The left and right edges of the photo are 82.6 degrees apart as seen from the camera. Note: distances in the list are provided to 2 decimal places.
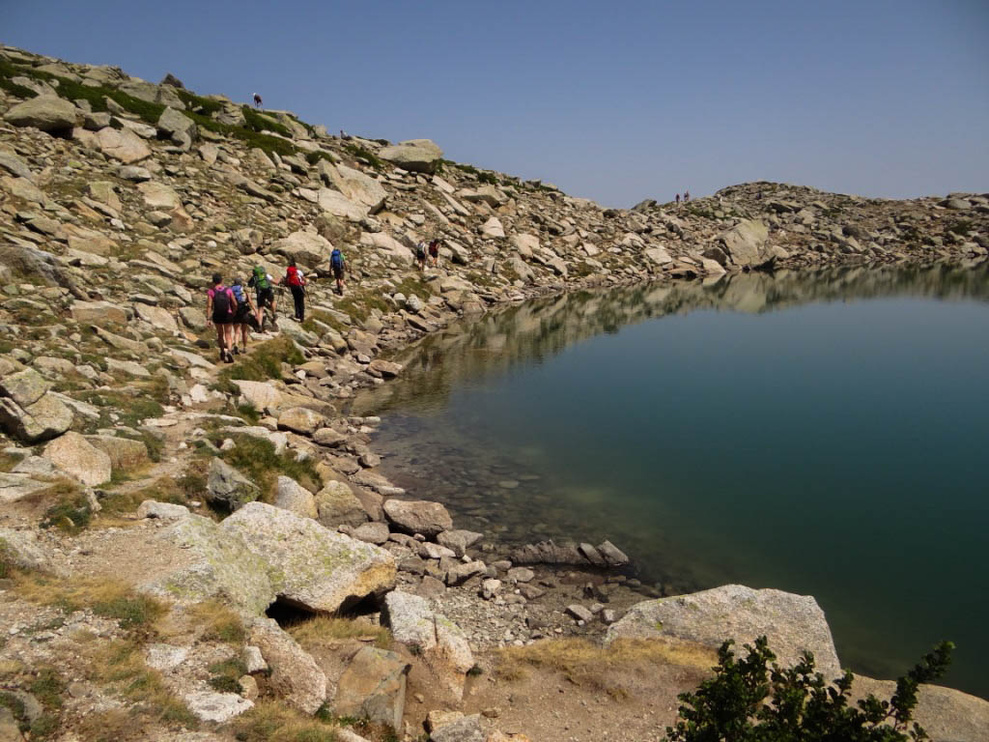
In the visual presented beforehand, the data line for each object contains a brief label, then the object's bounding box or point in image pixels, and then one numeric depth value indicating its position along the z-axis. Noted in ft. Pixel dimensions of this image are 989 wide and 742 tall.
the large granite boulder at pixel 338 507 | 53.31
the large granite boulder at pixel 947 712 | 30.19
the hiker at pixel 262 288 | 89.97
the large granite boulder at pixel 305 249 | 129.08
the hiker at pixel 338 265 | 123.44
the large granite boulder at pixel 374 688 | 26.61
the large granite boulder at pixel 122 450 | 43.75
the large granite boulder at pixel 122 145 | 125.39
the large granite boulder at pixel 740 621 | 37.19
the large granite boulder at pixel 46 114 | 115.96
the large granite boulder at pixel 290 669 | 25.85
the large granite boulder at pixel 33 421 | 40.29
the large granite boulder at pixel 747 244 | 304.30
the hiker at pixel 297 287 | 99.04
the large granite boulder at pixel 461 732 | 26.66
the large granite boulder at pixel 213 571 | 30.14
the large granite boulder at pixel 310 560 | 35.24
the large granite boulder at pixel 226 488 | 44.39
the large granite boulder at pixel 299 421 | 71.26
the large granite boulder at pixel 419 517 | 55.47
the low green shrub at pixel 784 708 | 20.76
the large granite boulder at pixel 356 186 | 178.19
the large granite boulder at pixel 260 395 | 70.69
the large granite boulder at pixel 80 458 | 39.60
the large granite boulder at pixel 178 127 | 147.43
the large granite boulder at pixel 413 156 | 225.56
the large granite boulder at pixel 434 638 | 33.32
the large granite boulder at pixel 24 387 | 41.16
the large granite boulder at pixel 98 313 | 65.77
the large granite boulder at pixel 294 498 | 49.65
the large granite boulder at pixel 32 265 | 66.64
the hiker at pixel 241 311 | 78.33
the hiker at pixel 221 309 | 70.44
